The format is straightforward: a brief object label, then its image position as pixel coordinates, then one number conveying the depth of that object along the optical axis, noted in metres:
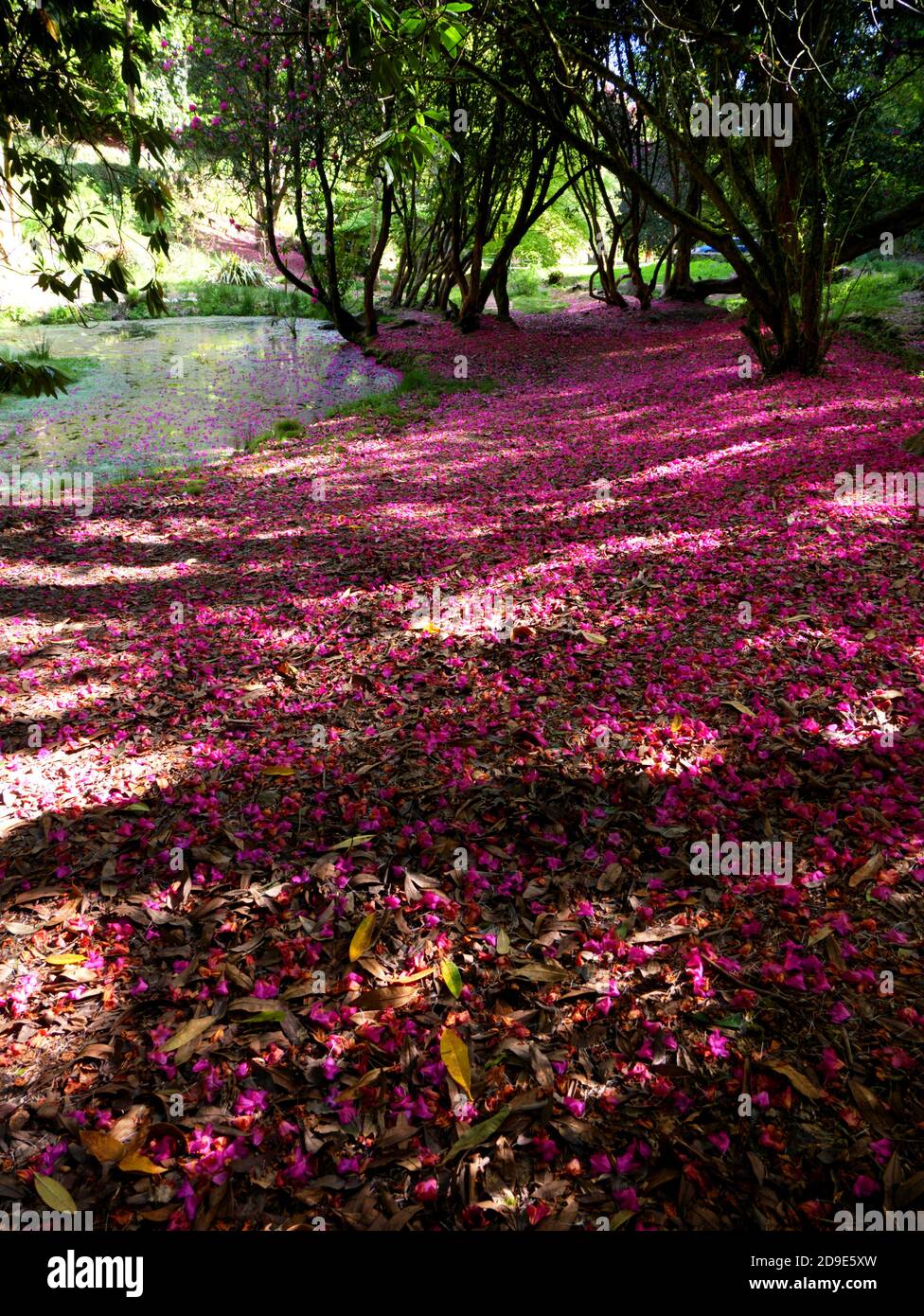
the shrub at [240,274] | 31.11
